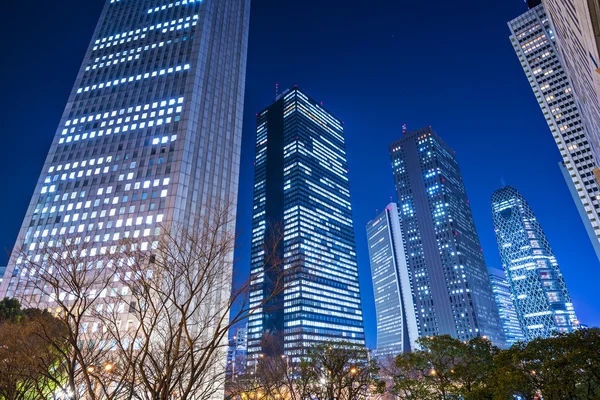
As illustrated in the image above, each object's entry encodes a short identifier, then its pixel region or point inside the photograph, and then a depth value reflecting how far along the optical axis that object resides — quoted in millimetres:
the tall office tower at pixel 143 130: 62188
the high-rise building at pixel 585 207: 111206
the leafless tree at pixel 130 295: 10758
